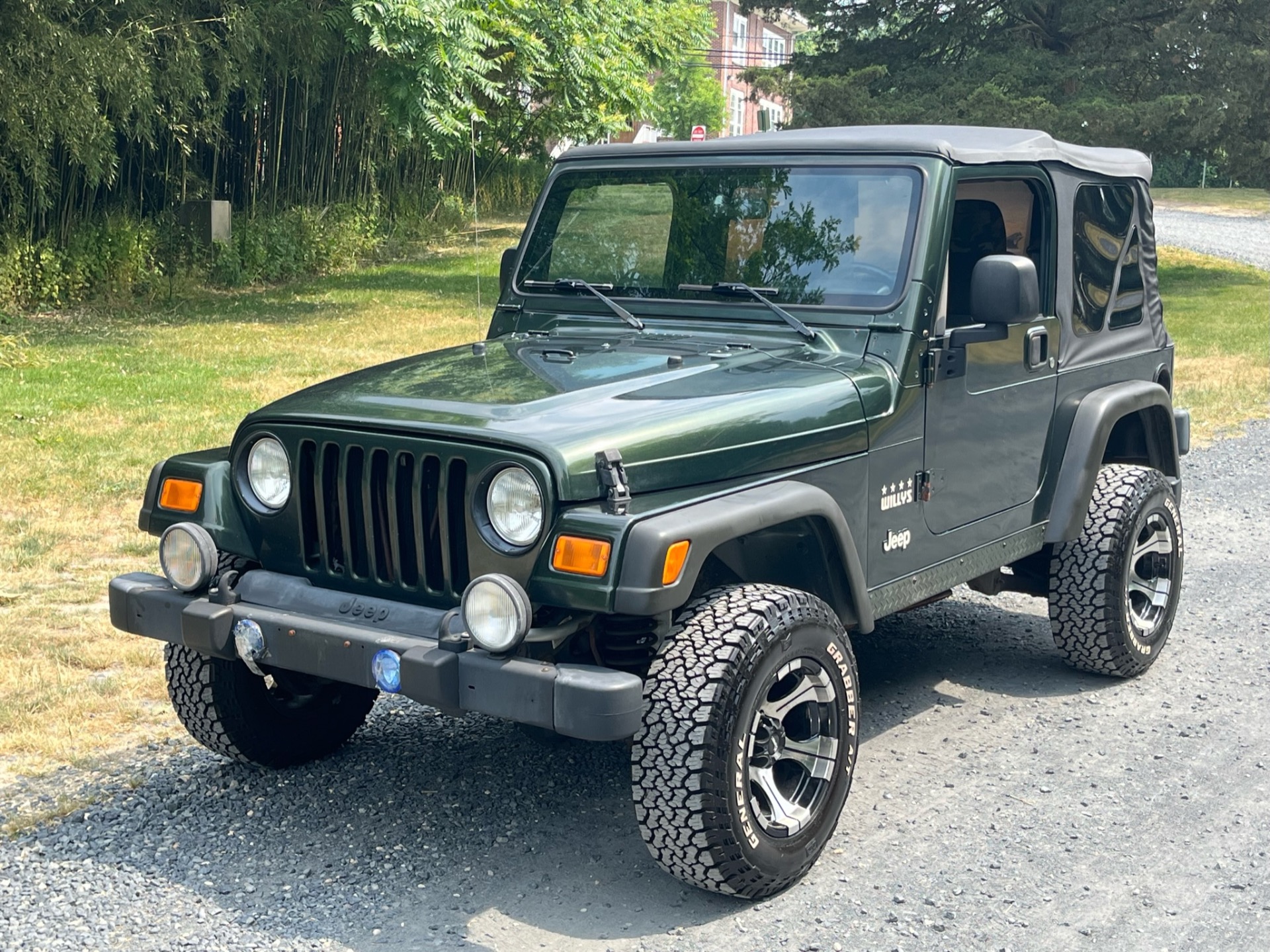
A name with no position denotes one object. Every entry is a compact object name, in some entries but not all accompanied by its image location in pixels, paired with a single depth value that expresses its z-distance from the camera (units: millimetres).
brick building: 67250
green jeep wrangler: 3564
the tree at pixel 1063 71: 19641
